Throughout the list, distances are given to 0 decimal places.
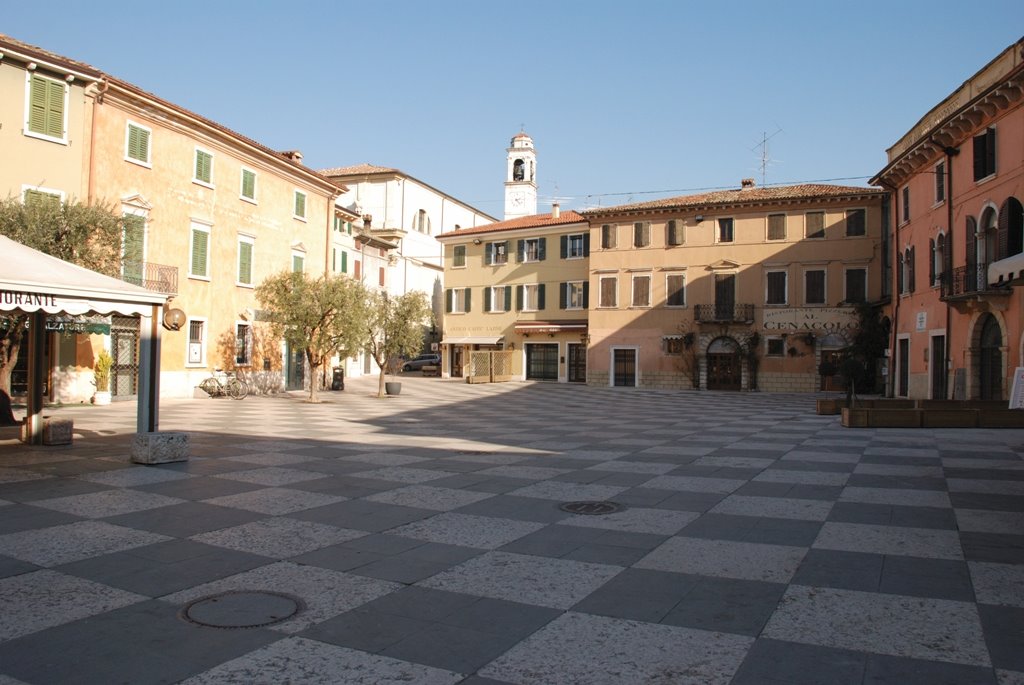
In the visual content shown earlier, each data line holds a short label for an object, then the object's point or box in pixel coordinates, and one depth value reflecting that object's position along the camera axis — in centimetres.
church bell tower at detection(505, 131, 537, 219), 6831
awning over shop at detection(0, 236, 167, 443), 940
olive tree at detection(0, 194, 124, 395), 1678
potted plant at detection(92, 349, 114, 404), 2334
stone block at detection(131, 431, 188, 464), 1075
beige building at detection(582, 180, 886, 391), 3853
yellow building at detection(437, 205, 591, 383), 4650
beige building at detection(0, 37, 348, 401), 2144
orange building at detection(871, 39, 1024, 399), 2186
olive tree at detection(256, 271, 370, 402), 2661
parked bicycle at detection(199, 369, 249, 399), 2720
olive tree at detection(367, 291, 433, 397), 3039
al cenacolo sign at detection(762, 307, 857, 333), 3819
